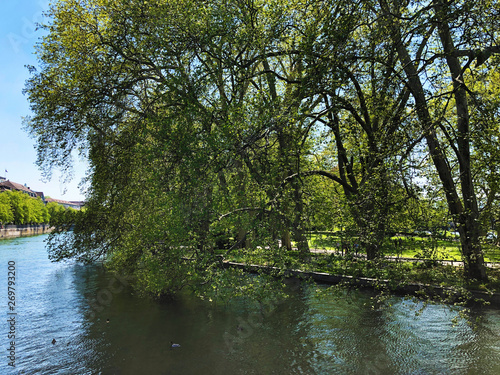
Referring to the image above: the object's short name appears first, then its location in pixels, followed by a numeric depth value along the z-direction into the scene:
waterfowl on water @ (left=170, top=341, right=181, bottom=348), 9.56
